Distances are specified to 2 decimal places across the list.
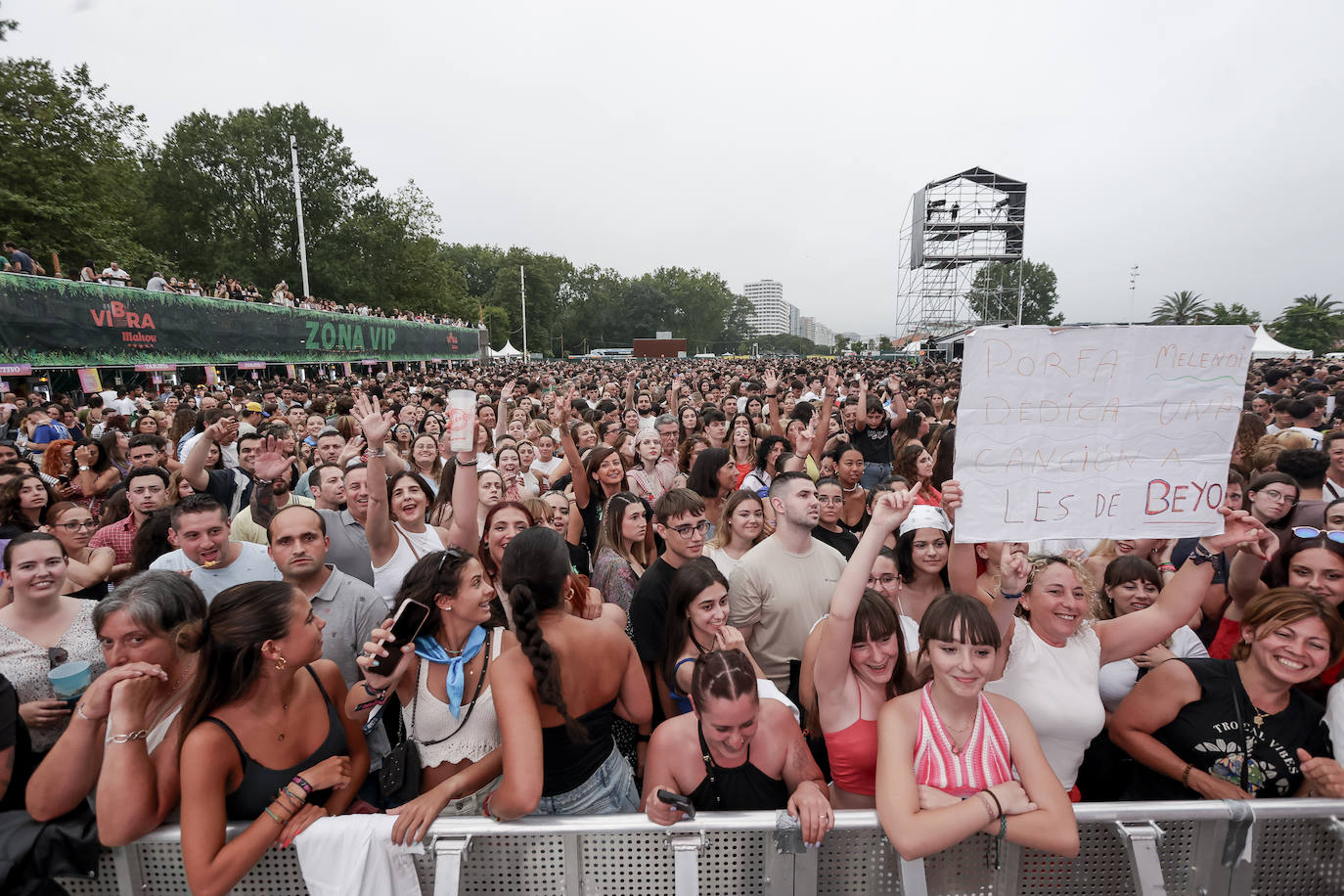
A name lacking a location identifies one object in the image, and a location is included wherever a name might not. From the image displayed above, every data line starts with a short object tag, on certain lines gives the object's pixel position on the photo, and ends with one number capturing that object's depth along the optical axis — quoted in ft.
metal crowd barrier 6.95
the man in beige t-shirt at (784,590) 11.17
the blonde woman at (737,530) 13.20
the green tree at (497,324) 247.09
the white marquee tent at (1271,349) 94.18
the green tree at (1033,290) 281.93
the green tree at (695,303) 341.41
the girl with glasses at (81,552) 12.21
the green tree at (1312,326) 164.66
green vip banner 40.96
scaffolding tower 139.74
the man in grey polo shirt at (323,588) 10.06
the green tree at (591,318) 307.17
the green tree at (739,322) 385.50
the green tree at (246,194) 124.16
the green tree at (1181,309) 230.07
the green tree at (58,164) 70.79
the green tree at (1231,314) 195.05
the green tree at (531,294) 261.24
